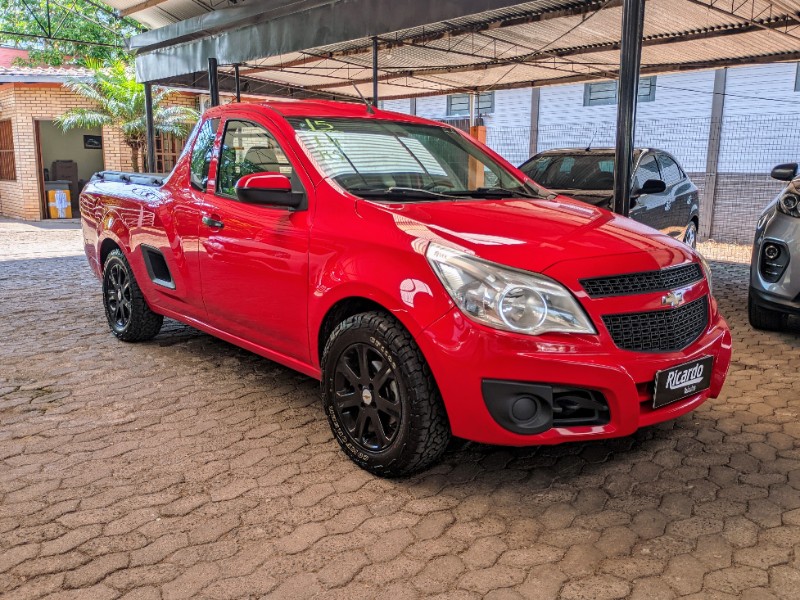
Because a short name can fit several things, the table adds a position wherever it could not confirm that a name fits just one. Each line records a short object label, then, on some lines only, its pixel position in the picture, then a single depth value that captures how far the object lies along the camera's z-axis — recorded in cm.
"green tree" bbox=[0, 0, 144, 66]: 2516
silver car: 539
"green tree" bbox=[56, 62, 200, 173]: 1775
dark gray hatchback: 848
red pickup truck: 282
